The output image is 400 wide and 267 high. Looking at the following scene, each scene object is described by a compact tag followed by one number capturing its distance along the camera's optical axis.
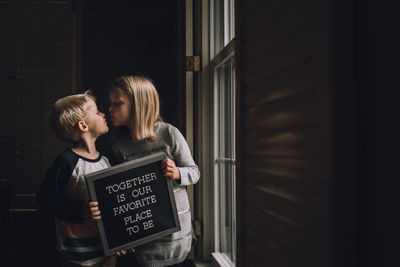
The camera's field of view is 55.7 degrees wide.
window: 1.89
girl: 1.49
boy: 1.40
